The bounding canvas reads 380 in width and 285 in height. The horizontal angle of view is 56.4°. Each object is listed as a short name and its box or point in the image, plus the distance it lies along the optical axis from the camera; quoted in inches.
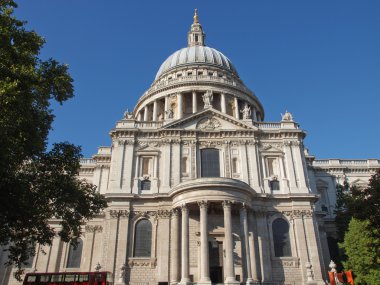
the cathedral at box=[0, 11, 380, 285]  1178.6
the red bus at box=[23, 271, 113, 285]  1040.2
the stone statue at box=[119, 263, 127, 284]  1125.2
